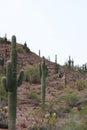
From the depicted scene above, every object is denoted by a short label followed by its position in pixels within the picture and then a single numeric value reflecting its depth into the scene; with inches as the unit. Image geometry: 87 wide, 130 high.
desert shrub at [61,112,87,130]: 660.7
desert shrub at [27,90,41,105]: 993.0
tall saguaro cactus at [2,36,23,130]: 621.3
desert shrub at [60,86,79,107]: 1015.0
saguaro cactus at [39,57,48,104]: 904.9
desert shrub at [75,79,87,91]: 1233.4
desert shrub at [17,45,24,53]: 1613.9
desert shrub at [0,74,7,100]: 924.0
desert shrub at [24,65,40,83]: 1270.7
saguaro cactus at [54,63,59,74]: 1460.4
